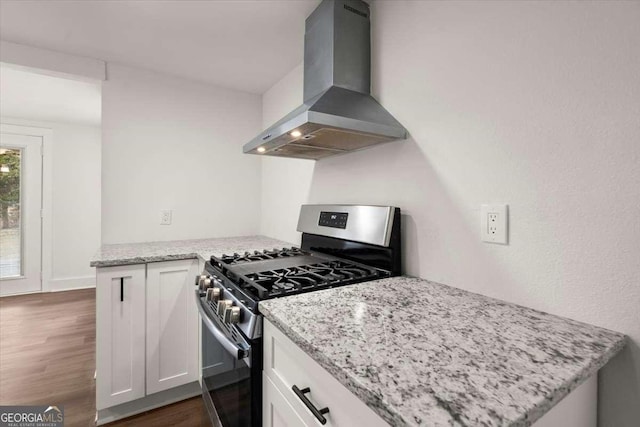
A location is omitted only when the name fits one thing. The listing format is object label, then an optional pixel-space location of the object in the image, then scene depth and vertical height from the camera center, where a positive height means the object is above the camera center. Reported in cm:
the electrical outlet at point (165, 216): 225 -4
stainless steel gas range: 93 -26
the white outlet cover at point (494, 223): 91 -3
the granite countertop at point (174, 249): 161 -24
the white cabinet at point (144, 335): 156 -70
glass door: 357 -4
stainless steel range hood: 114 +55
